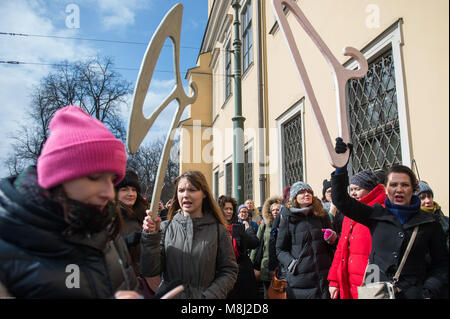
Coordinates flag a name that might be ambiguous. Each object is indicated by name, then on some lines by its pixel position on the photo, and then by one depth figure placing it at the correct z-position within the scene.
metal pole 6.19
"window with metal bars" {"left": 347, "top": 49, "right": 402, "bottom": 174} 4.02
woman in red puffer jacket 2.57
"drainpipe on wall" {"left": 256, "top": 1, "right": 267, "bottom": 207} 8.66
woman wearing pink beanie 1.07
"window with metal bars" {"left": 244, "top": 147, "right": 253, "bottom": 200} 10.38
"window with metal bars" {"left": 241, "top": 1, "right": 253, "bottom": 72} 10.67
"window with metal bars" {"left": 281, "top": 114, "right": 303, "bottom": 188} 7.03
